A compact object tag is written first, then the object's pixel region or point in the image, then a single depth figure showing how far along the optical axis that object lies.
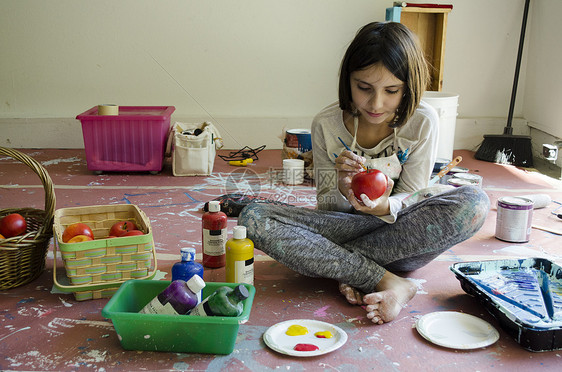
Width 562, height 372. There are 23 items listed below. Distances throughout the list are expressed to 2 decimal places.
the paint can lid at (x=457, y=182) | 2.78
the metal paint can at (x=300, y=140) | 3.32
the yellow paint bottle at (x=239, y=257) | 1.67
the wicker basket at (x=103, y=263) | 1.63
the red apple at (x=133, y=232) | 1.71
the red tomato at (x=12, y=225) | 1.78
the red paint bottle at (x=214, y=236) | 1.90
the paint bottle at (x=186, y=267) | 1.60
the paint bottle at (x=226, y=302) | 1.34
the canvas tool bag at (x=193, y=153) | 3.32
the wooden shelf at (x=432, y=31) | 3.94
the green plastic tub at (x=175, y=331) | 1.35
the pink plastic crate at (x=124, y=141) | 3.31
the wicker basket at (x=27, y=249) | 1.69
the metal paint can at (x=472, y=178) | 2.87
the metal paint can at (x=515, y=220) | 2.24
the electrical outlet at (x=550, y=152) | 3.42
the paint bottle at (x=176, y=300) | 1.39
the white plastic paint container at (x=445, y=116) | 3.56
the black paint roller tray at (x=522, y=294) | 1.42
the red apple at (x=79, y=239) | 1.68
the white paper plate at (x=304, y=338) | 1.41
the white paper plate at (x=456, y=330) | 1.46
